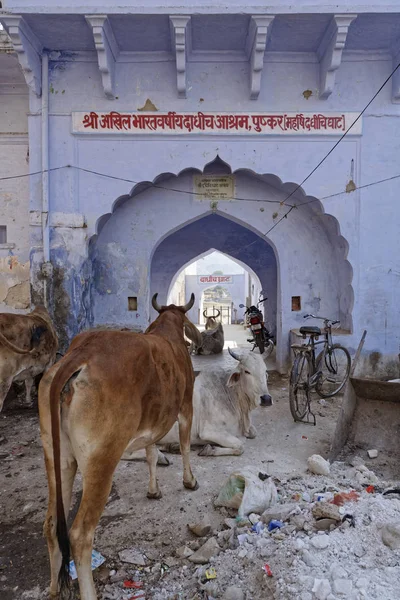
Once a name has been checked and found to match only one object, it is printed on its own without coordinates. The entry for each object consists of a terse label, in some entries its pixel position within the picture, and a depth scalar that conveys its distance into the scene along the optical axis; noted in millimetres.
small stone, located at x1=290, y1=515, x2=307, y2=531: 2828
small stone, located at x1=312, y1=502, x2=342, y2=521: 2799
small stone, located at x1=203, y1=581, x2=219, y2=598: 2408
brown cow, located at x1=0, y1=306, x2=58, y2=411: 5133
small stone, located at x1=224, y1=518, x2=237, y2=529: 3088
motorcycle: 11275
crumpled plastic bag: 3195
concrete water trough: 4383
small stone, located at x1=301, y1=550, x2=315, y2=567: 2424
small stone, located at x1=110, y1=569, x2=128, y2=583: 2607
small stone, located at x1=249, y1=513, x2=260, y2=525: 3061
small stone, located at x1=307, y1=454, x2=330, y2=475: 3887
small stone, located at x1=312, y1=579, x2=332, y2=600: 2162
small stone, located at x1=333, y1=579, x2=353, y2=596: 2158
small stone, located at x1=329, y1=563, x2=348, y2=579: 2279
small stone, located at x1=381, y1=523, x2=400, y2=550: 2488
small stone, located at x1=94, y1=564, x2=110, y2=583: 2617
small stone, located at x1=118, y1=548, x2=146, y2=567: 2779
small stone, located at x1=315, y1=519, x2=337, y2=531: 2761
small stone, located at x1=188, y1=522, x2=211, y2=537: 3090
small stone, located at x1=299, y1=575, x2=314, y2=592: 2236
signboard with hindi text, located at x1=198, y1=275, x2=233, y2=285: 27422
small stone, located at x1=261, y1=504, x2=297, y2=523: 2996
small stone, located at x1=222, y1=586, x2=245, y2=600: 2350
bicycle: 5645
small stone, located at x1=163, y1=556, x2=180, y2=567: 2764
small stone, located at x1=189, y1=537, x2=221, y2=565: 2740
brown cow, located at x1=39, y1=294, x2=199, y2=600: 2283
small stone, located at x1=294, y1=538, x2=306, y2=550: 2553
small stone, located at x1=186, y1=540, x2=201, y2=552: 2924
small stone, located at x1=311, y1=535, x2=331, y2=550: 2547
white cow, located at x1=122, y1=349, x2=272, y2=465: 4719
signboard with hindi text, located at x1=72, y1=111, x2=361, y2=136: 7348
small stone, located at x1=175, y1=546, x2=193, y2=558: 2838
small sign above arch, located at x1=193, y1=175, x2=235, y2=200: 8227
